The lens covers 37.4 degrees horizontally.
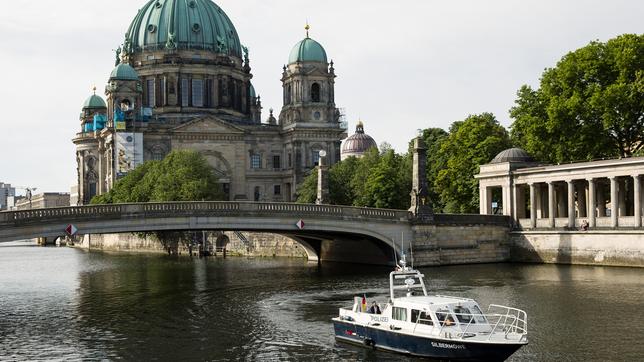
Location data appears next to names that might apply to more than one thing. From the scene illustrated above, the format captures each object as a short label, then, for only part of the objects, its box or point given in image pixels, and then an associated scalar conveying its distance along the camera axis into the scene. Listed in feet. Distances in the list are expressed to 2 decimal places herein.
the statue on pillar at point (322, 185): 301.22
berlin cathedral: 483.51
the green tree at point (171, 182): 376.89
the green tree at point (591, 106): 265.13
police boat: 115.85
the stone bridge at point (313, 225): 209.97
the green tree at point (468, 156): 308.19
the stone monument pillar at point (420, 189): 261.03
